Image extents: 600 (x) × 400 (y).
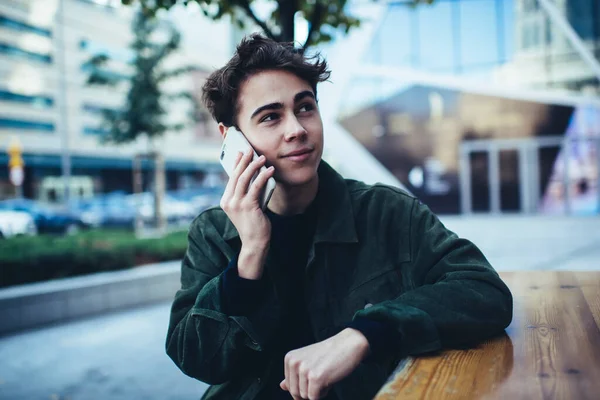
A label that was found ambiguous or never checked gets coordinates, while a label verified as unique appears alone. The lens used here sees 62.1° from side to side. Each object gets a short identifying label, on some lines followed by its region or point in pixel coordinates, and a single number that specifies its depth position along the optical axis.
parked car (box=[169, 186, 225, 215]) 24.55
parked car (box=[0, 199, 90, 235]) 20.55
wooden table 0.97
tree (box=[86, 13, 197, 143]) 14.27
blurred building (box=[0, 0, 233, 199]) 36.03
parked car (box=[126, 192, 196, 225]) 23.36
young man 1.34
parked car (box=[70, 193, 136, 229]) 22.70
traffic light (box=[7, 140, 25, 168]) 18.75
